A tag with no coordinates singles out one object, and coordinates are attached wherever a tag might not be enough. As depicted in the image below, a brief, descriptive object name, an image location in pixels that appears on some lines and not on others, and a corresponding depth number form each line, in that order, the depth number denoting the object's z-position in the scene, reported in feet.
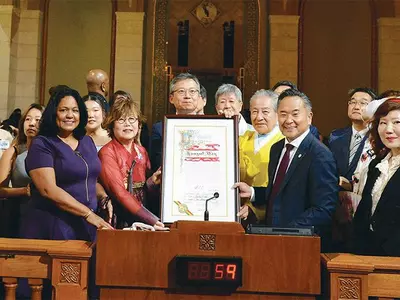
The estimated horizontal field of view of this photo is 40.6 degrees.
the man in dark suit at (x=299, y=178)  8.07
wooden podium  6.40
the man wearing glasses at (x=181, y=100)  10.75
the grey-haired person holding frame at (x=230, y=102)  11.73
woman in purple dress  8.59
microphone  7.61
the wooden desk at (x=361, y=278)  6.35
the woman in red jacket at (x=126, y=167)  9.43
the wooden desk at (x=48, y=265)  6.61
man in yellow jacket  10.23
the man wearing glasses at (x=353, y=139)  11.73
